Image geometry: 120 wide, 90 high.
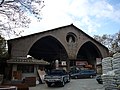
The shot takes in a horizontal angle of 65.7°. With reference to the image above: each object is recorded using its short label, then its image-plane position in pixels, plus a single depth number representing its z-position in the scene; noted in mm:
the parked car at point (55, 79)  10040
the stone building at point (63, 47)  15188
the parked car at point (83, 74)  16417
